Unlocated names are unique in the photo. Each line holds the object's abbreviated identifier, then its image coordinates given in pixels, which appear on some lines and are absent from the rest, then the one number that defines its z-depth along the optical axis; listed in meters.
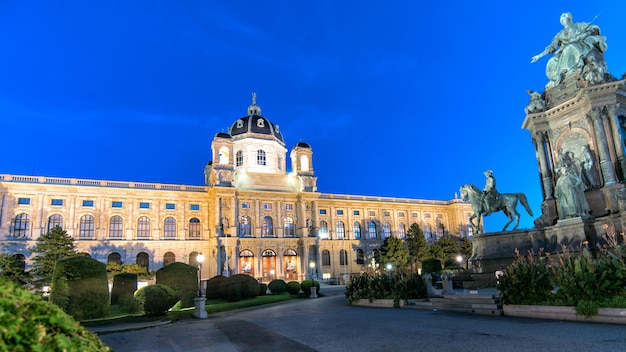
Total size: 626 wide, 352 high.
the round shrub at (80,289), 18.67
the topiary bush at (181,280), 24.55
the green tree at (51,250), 40.25
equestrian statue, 21.88
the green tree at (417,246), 62.97
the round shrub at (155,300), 19.25
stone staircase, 13.65
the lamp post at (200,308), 20.31
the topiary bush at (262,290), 34.79
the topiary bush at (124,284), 24.88
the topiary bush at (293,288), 34.91
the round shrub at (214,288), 30.59
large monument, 17.34
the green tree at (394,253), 58.84
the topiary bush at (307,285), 35.22
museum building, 52.09
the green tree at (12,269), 35.78
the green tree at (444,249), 64.25
